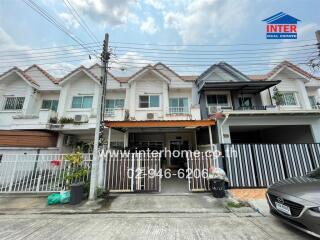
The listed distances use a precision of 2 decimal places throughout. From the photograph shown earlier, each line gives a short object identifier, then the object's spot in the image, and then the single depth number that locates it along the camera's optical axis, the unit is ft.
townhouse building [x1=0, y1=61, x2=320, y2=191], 33.19
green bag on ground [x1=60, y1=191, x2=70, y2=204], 17.31
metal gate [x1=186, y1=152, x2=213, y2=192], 21.09
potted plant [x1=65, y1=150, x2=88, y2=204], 18.74
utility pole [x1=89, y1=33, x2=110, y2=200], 18.37
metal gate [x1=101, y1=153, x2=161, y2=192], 20.97
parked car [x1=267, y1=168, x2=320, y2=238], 9.07
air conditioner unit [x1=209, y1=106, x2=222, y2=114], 35.42
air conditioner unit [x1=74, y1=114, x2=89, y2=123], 34.27
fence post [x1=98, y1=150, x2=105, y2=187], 19.84
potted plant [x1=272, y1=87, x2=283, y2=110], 37.60
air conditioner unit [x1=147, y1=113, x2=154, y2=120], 35.39
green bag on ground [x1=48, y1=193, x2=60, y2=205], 17.01
